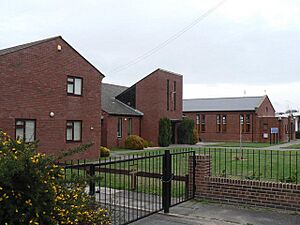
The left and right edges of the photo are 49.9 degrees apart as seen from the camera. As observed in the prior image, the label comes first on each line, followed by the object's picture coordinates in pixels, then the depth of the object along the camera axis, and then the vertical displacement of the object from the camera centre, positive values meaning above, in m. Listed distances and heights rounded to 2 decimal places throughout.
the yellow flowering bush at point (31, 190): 3.02 -0.66
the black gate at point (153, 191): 5.76 -1.70
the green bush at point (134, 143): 26.34 -1.57
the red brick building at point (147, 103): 28.95 +2.06
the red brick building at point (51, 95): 15.02 +1.45
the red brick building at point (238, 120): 39.53 +0.59
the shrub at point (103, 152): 20.66 -1.82
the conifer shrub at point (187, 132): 33.78 -0.81
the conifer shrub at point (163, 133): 30.27 -0.84
